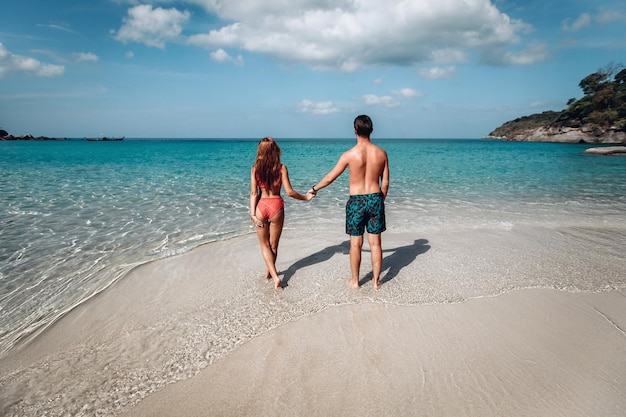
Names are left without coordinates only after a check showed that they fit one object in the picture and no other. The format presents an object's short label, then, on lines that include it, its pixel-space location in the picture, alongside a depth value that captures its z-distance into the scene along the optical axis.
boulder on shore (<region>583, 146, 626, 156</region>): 36.53
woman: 4.51
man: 4.45
